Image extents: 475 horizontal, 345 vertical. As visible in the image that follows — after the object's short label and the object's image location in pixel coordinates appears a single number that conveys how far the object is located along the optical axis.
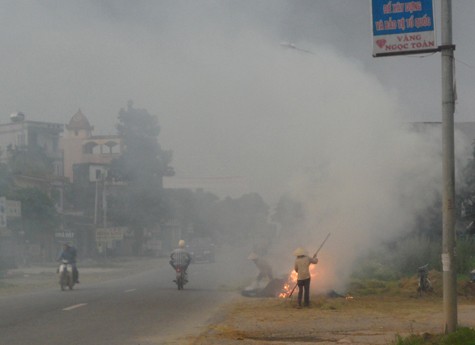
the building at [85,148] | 77.94
